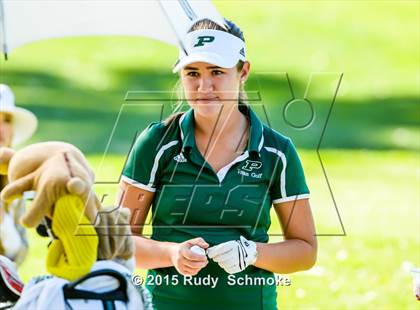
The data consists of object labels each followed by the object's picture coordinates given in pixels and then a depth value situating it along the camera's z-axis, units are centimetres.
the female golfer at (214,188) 931
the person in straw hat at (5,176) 1060
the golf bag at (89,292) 741
